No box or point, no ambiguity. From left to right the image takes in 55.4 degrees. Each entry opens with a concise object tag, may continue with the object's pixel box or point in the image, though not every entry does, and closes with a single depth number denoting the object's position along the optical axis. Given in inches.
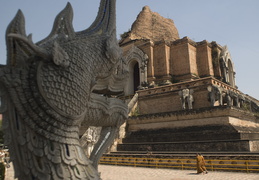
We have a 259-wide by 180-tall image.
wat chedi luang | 562.3
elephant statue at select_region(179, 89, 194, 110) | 717.0
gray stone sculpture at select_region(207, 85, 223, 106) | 665.0
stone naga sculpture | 139.5
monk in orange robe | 401.7
